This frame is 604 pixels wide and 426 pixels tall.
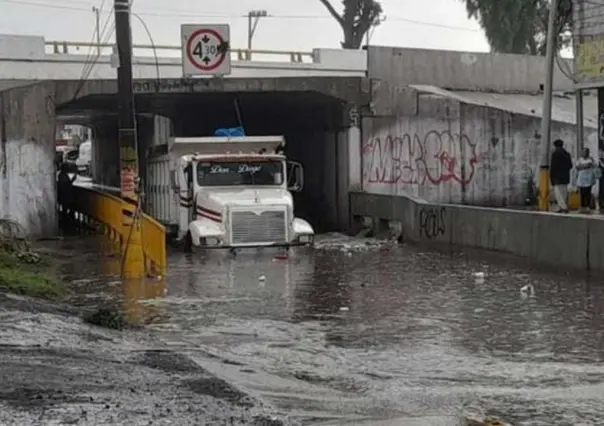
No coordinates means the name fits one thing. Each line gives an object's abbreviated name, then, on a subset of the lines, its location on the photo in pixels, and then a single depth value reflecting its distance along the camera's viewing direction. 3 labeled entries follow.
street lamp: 83.88
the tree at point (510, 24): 58.09
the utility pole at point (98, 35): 45.84
